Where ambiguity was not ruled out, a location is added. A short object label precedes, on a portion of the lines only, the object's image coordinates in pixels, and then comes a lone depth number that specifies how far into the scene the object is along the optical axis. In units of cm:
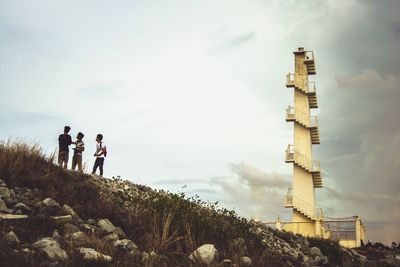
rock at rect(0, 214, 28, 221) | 980
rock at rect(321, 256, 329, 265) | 1722
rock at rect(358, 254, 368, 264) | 1771
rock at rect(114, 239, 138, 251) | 975
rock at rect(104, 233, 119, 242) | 1016
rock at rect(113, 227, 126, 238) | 1079
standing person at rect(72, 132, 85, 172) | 1712
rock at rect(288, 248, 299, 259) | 1619
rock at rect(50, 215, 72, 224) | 1026
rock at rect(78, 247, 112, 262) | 845
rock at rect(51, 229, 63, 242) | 941
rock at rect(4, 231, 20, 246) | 869
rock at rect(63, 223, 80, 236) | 992
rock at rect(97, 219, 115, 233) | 1077
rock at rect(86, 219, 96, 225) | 1099
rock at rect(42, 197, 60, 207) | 1093
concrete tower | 3269
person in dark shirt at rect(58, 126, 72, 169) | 1652
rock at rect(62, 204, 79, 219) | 1088
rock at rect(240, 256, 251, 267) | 1012
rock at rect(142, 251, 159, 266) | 862
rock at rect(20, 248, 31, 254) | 836
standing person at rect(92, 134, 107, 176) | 1756
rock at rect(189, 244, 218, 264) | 951
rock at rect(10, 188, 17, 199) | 1116
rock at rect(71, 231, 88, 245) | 937
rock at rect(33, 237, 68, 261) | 846
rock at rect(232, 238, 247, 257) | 1165
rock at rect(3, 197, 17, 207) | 1070
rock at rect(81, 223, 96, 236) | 1023
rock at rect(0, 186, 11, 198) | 1099
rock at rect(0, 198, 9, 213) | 1022
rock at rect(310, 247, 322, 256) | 1825
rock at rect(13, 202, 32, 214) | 1048
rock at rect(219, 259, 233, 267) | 970
